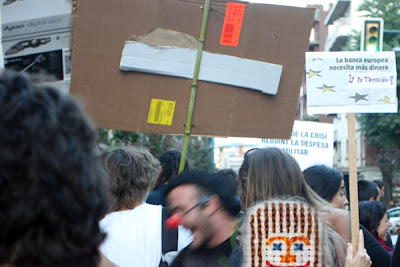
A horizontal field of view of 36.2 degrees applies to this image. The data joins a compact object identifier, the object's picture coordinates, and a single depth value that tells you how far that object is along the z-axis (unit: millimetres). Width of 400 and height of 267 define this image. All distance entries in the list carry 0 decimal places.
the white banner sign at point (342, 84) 3924
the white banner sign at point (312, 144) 6480
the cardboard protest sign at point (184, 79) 3877
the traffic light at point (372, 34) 10938
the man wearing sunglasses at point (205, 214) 2404
